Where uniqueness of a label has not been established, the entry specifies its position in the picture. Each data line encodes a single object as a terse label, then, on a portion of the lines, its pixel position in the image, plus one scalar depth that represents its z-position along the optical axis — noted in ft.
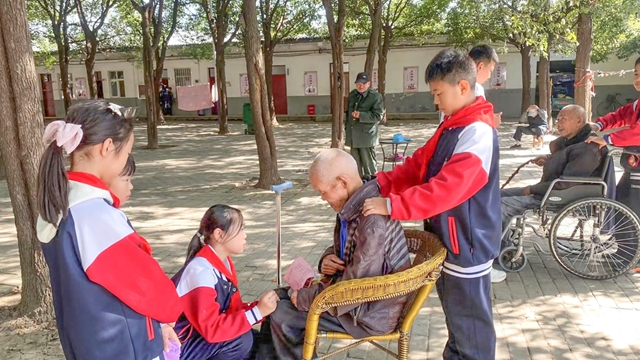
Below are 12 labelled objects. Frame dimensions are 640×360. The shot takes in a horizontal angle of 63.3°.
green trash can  53.06
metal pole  9.10
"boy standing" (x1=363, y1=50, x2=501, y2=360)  6.53
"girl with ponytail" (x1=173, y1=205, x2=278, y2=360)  6.94
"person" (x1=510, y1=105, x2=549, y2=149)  34.55
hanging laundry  73.77
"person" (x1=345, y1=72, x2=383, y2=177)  22.76
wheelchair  12.26
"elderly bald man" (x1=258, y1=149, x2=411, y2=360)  6.52
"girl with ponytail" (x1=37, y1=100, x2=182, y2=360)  4.89
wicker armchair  6.15
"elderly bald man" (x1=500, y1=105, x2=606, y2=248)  12.46
